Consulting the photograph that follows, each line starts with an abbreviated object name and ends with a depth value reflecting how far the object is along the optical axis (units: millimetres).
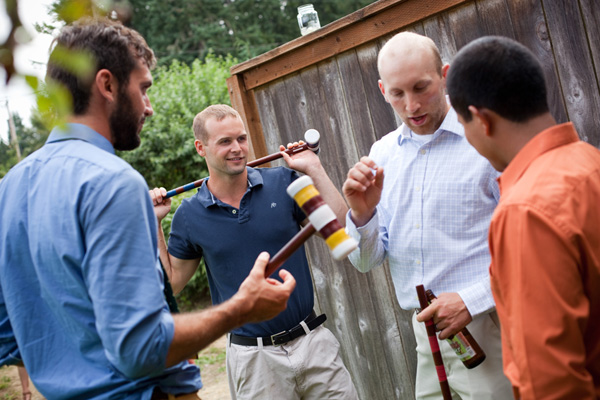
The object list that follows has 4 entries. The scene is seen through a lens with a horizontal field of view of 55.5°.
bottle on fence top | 4141
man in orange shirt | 1490
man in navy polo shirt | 3340
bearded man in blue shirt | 1671
